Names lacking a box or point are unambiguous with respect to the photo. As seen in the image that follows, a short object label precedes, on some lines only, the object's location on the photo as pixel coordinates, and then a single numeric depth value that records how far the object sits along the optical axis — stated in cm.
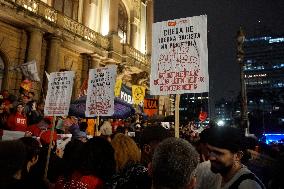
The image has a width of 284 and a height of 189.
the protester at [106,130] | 769
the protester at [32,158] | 389
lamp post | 1538
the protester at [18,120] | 803
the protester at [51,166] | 507
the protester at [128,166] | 292
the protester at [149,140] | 342
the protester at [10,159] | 211
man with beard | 293
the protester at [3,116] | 820
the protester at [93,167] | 295
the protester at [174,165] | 203
